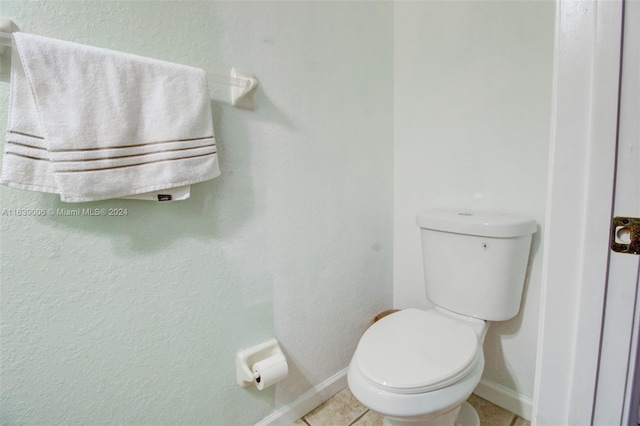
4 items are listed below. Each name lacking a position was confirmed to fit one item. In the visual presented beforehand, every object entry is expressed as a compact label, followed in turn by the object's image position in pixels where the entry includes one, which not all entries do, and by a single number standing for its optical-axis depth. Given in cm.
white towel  55
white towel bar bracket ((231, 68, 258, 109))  81
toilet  70
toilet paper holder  88
